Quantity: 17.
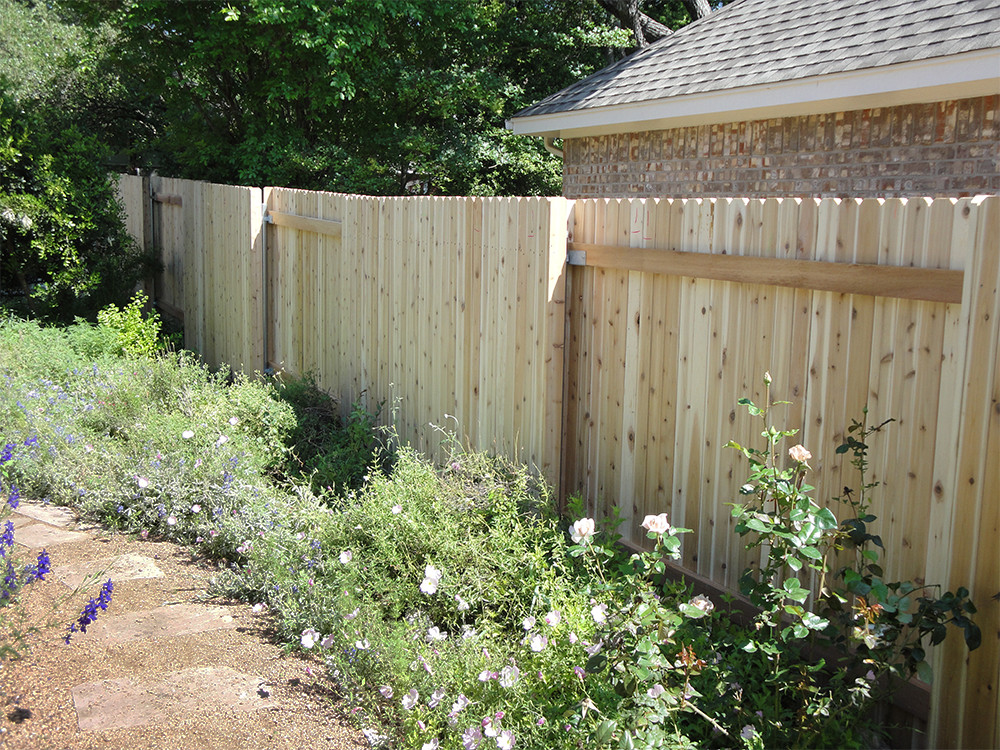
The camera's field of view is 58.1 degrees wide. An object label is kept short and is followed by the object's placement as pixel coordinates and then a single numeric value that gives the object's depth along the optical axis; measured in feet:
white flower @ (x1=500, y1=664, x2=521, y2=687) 9.50
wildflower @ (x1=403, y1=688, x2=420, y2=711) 9.96
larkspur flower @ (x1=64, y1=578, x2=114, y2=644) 10.88
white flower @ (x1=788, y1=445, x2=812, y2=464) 9.70
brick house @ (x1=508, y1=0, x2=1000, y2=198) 19.36
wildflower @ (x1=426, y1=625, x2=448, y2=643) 10.94
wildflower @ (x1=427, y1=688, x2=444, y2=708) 9.85
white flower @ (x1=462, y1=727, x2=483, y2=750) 9.23
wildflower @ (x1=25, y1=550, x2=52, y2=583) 11.27
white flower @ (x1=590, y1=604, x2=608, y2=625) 9.47
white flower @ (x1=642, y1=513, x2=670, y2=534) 9.55
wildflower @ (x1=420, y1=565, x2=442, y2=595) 11.44
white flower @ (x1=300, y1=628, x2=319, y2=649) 11.48
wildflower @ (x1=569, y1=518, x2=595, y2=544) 9.76
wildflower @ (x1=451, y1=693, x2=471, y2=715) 9.66
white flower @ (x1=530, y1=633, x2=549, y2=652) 9.82
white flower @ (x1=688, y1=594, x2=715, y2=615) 9.41
